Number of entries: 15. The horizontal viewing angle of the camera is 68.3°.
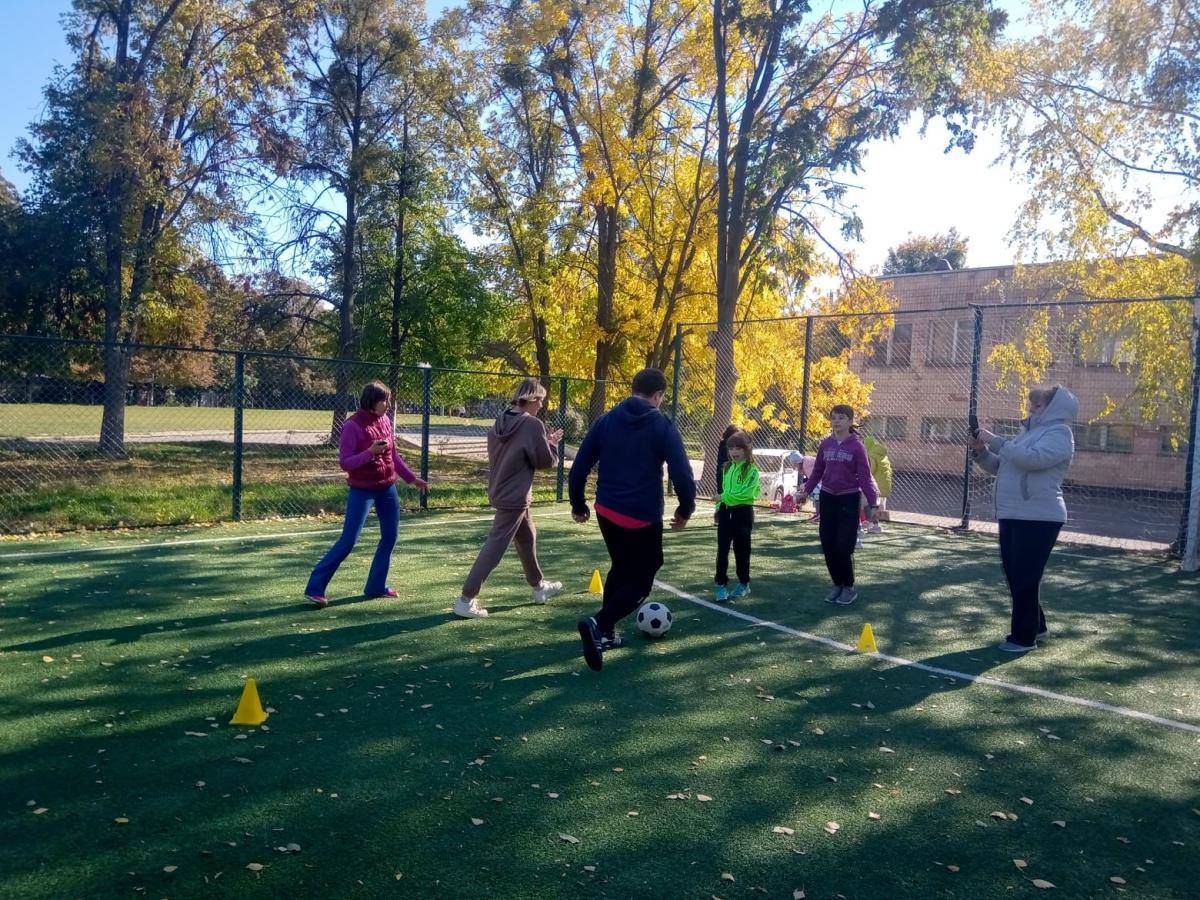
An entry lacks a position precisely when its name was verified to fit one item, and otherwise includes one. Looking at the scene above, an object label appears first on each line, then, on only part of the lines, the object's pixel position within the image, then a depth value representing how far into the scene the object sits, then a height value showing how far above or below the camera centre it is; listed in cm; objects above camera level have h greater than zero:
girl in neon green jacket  812 -73
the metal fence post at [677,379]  1759 +80
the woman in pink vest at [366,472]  729 -57
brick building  2355 +143
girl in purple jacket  807 -55
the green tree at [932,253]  6562 +1340
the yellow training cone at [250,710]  471 -167
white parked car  1906 -116
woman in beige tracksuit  710 -46
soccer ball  682 -157
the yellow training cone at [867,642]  664 -161
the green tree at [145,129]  1994 +618
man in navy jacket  576 -49
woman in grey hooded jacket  651 -42
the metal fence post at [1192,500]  1101 -69
